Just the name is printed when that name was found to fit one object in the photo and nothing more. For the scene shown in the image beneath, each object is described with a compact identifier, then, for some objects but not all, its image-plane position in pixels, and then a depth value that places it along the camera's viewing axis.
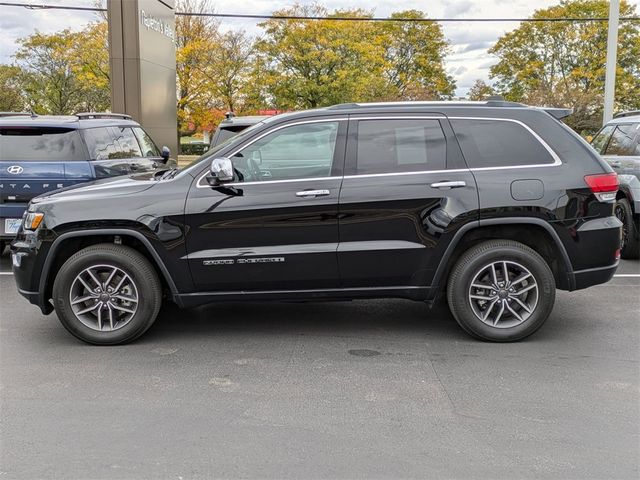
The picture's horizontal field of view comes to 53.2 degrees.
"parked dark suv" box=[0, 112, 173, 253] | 7.77
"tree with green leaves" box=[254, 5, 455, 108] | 34.25
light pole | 15.13
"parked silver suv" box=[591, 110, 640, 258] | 8.05
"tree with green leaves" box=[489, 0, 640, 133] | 42.56
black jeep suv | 5.05
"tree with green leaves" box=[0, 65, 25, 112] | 34.44
